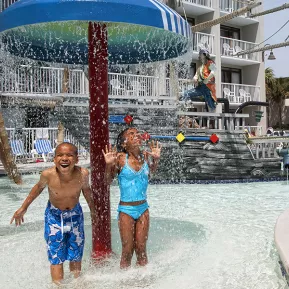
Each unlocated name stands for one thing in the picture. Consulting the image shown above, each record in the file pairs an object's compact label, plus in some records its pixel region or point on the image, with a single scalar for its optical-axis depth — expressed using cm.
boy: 321
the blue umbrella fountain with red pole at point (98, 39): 332
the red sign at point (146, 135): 929
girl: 350
